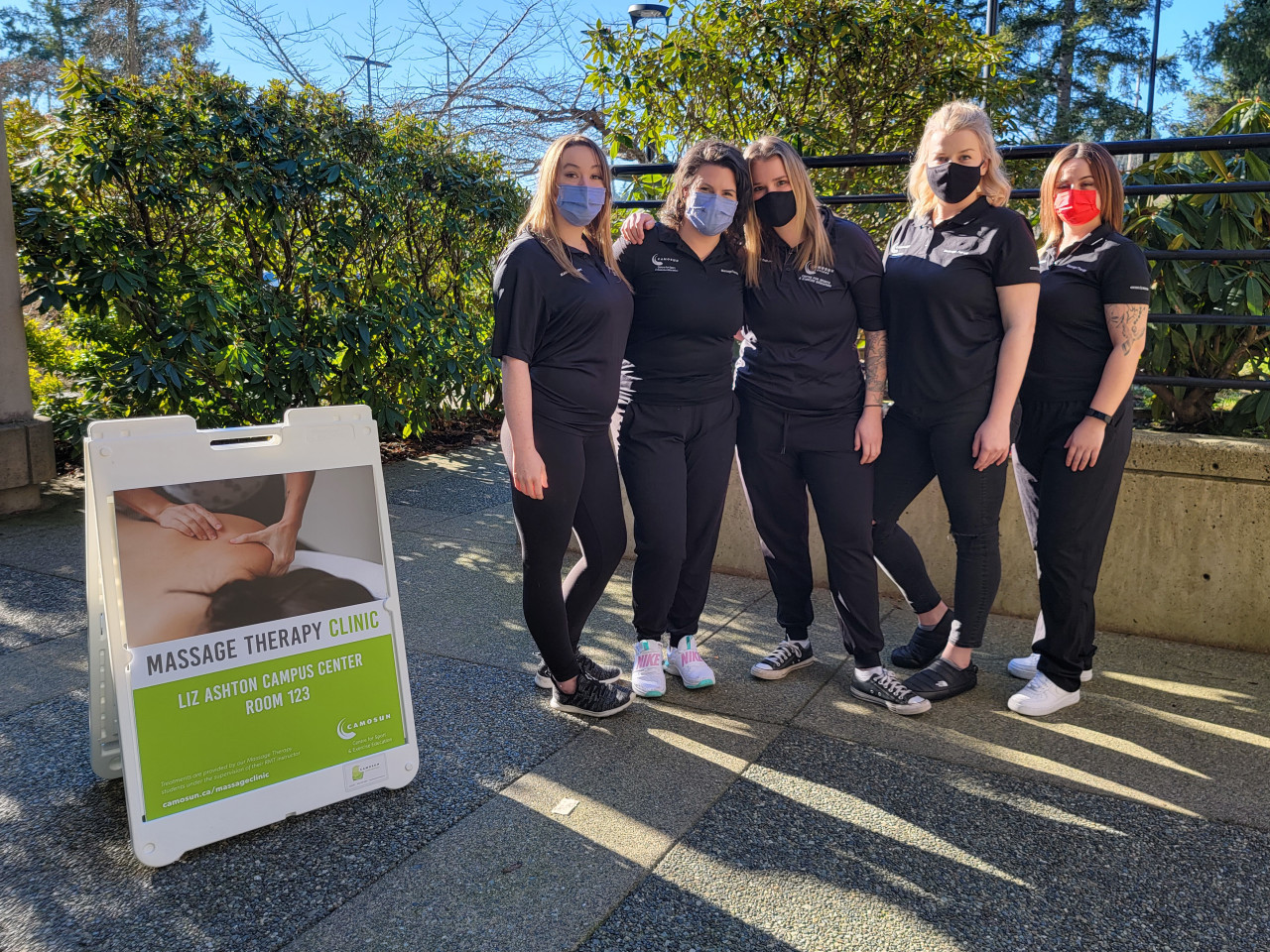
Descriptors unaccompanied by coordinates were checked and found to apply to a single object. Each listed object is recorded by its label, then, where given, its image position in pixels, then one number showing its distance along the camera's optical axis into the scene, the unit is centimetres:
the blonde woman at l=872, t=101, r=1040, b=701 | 323
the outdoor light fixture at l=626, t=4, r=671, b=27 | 1095
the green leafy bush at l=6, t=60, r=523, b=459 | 579
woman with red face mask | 324
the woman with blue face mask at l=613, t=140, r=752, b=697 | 334
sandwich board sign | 244
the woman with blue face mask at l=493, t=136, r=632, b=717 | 305
